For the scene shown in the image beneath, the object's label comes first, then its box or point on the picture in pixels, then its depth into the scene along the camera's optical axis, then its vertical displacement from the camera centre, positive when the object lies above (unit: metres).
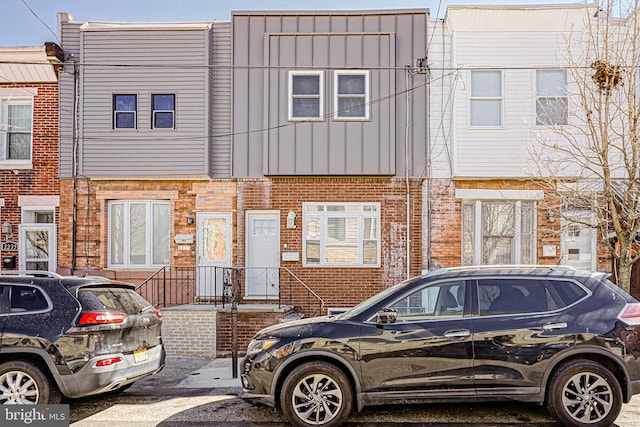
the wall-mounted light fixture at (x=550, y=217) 10.73 +0.12
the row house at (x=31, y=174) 11.60 +1.06
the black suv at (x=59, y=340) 5.57 -1.39
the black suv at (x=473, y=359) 5.40 -1.51
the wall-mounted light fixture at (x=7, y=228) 11.54 -0.21
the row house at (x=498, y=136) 10.84 +1.89
